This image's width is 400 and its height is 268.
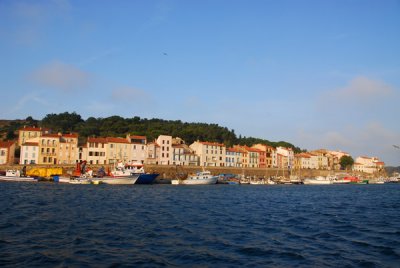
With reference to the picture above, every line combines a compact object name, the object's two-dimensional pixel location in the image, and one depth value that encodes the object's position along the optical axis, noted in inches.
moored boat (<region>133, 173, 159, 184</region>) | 2684.5
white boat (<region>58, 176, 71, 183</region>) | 2682.1
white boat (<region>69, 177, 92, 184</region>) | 2603.3
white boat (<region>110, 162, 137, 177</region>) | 2591.0
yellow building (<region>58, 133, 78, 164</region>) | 3432.8
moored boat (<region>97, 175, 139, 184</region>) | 2579.0
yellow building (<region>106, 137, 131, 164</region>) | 3491.6
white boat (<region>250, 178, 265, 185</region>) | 3359.0
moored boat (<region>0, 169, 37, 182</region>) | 2657.5
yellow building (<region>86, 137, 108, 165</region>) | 3476.9
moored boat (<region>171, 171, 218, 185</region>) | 2910.9
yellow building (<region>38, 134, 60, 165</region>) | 3342.8
